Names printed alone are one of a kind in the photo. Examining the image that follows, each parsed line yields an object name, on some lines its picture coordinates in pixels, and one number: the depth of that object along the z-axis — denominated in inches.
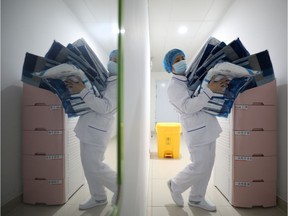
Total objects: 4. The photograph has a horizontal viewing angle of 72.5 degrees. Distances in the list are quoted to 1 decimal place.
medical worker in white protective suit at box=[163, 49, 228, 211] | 90.9
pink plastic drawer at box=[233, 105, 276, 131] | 85.0
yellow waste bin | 155.6
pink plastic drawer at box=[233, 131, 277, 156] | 84.7
